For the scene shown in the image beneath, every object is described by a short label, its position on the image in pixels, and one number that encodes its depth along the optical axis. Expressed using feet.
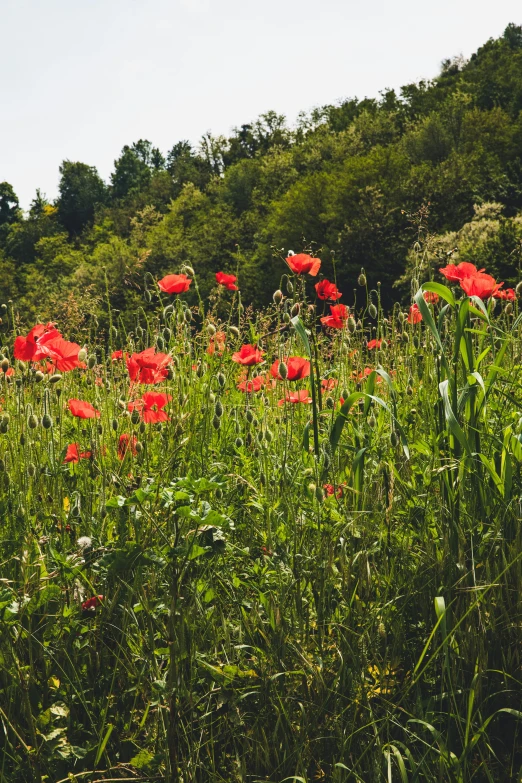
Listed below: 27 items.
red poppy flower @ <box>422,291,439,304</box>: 7.58
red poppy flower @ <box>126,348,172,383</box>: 6.10
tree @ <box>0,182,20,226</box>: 228.84
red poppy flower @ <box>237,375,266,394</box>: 7.65
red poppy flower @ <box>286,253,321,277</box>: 7.27
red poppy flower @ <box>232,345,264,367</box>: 6.98
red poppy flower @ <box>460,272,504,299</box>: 7.11
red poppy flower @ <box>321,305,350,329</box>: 9.02
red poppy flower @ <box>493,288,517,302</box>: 9.41
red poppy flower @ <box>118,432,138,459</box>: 6.42
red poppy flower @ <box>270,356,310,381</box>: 6.66
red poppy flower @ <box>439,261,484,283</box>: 7.41
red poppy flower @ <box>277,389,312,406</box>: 6.86
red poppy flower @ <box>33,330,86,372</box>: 6.30
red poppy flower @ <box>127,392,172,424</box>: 6.26
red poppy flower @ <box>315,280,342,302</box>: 8.71
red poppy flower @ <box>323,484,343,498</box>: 5.83
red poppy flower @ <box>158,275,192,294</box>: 8.10
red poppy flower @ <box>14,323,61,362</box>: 6.15
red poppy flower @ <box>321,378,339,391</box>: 8.17
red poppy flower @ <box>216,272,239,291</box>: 9.12
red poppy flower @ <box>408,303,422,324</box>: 8.43
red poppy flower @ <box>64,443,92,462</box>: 6.37
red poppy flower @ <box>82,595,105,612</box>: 4.84
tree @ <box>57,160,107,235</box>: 233.35
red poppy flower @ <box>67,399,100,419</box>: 6.30
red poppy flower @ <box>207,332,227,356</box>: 9.24
